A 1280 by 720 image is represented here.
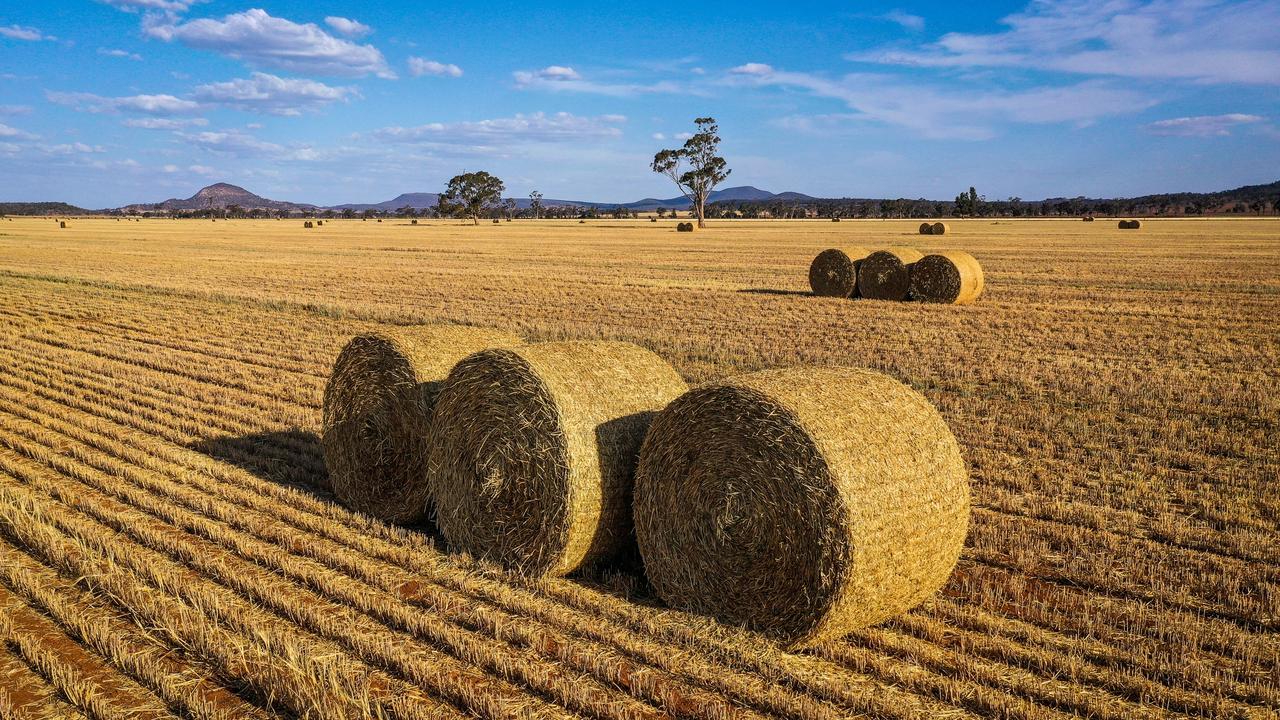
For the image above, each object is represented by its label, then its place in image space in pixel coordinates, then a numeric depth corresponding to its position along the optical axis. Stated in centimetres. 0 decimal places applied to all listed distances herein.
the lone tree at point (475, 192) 13938
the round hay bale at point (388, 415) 761
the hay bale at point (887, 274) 2247
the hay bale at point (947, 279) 2156
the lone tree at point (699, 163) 10262
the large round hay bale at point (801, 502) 518
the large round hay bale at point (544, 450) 619
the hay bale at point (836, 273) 2345
